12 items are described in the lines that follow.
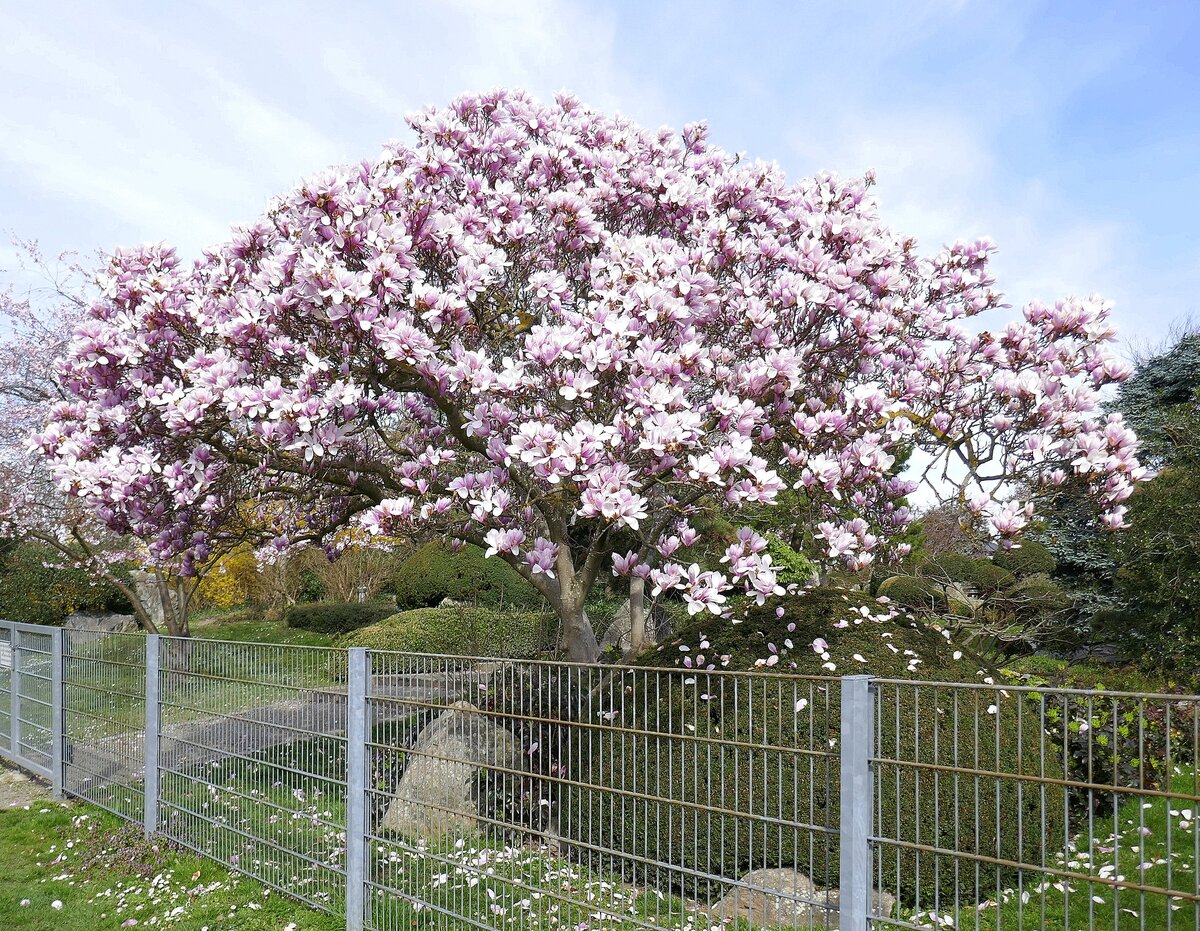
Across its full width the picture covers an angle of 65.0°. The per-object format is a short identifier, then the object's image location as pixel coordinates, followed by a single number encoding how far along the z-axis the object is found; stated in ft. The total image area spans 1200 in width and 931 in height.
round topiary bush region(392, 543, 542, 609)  56.29
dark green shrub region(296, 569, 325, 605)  87.04
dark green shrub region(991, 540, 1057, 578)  56.24
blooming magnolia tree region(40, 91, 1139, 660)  16.80
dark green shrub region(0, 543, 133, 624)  61.67
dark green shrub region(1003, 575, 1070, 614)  50.01
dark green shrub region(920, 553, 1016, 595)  53.01
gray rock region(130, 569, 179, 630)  70.38
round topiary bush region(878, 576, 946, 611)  50.94
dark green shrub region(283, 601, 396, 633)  68.59
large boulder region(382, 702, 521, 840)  13.89
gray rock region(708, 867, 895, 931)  10.07
